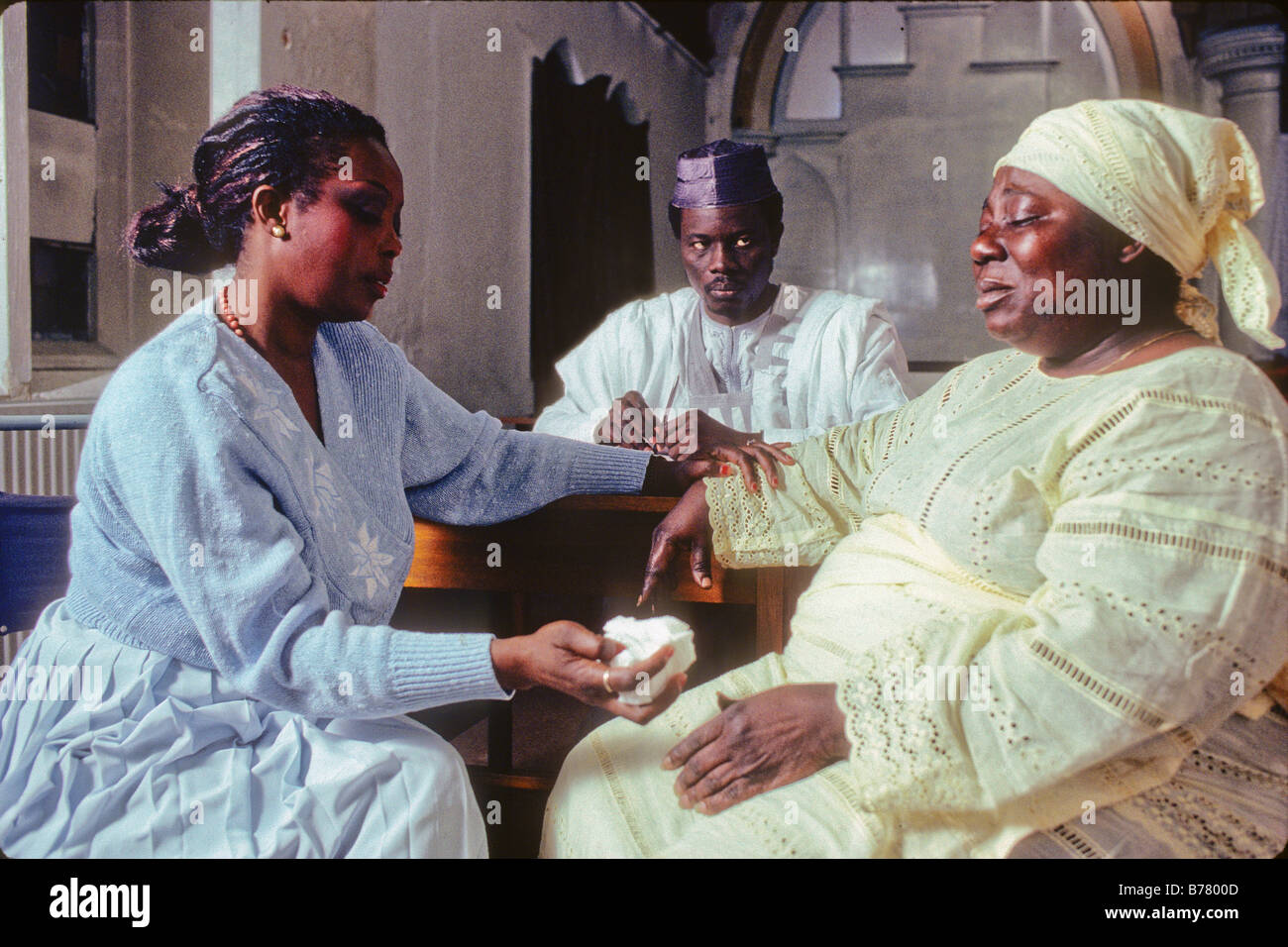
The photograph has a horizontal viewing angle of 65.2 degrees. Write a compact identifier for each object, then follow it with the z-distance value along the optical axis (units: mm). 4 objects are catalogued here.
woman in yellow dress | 1268
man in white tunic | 2156
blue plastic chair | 1906
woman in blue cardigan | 1408
